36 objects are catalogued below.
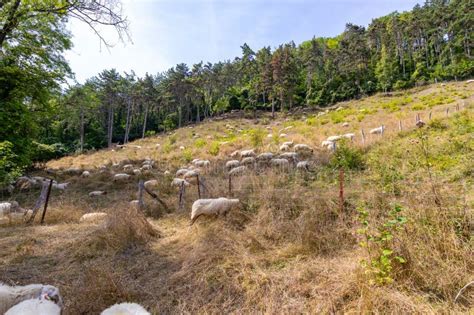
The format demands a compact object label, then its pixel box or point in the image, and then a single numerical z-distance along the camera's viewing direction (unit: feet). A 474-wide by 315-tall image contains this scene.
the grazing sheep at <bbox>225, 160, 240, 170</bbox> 36.83
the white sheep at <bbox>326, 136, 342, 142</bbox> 39.41
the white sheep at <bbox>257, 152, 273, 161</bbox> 35.32
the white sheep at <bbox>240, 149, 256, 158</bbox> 41.55
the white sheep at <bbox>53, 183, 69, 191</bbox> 35.63
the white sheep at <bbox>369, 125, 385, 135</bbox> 37.83
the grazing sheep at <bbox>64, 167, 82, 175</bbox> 47.66
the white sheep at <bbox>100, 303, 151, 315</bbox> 7.89
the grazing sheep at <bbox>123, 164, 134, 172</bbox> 45.14
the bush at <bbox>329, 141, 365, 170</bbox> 24.95
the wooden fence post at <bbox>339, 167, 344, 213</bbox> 14.20
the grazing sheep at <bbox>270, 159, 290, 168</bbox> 29.89
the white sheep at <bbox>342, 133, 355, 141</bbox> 37.91
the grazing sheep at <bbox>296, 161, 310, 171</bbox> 27.23
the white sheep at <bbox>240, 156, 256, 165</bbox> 35.88
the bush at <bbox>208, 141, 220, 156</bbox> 51.06
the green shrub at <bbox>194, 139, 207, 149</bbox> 62.33
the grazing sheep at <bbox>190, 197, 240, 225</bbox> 17.61
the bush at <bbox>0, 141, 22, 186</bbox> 21.38
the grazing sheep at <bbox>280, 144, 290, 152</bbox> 41.07
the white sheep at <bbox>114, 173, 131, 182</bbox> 38.63
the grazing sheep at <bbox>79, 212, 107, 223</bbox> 21.38
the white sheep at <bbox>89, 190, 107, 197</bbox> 32.68
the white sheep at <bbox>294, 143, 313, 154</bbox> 37.56
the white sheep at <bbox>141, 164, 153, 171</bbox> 44.57
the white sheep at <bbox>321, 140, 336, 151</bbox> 34.19
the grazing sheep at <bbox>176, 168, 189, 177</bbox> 38.32
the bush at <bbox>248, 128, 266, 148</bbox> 49.54
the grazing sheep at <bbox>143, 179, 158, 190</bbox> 32.86
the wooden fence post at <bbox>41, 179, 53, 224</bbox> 21.73
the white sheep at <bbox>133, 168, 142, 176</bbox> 41.04
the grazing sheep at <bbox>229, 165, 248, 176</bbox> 29.63
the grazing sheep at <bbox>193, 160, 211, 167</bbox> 41.74
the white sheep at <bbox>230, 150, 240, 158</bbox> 44.94
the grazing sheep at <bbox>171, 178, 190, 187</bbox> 31.55
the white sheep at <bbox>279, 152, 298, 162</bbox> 32.97
